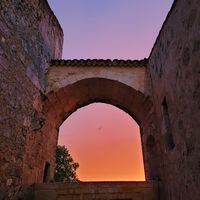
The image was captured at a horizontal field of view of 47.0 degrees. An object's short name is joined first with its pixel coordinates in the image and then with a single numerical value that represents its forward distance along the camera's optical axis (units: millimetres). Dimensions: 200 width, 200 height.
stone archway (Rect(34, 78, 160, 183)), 7180
